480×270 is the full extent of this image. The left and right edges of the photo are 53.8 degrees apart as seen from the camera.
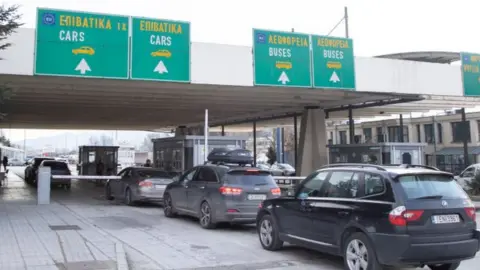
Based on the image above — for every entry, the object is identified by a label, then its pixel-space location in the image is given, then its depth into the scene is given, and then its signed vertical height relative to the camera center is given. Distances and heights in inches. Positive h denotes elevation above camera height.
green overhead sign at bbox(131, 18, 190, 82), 604.1 +149.4
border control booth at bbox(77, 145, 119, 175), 1250.0 +18.3
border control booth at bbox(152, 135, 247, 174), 824.9 +30.7
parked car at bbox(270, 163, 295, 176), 1567.4 -24.1
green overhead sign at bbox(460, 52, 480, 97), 811.4 +149.3
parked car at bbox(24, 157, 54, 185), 1166.8 -15.2
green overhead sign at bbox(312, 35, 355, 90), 694.5 +148.7
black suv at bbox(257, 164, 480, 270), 250.5 -31.8
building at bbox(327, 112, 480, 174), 1946.4 +123.2
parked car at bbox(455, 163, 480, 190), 832.4 -29.7
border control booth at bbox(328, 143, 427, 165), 843.4 +16.7
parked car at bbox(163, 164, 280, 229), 431.8 -27.7
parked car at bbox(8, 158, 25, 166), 2977.1 +26.0
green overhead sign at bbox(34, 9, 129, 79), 570.3 +148.4
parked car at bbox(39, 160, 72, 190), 1032.2 -9.7
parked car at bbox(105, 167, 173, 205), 647.1 -27.9
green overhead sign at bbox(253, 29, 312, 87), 663.8 +148.1
